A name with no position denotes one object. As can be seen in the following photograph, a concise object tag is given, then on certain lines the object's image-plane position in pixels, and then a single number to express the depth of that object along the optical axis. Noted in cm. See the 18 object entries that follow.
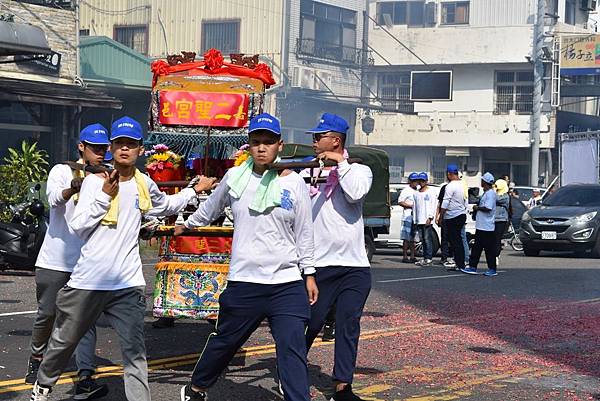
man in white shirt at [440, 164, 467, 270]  2014
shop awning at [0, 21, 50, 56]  2233
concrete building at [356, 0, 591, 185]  5194
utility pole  4469
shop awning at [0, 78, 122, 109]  2533
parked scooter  1733
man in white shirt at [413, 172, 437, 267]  2222
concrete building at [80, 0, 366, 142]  4509
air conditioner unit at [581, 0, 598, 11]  5628
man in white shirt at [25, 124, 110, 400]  781
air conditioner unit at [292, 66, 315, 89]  4531
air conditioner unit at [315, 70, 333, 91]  4675
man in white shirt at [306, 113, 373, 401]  805
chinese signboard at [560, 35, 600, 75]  4872
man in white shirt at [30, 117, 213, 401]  710
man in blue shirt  1961
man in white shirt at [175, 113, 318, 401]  690
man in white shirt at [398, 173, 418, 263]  2280
